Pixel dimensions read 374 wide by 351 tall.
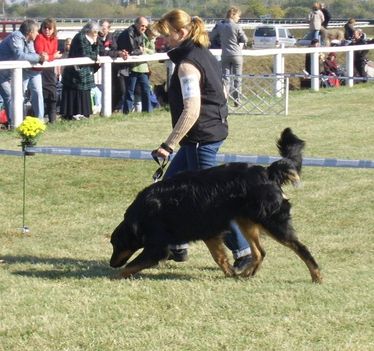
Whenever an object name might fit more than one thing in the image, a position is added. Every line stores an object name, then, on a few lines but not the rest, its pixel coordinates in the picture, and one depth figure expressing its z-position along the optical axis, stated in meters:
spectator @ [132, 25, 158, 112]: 18.43
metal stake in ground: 9.21
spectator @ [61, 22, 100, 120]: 17.14
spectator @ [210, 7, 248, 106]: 19.84
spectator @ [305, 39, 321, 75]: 24.82
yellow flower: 8.98
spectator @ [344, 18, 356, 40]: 29.88
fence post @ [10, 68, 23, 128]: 15.42
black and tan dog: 6.95
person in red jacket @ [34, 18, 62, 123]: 16.61
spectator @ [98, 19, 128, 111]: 17.77
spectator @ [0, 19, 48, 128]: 15.59
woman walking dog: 7.06
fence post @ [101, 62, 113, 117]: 17.52
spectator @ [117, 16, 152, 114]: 18.28
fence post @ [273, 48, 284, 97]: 21.75
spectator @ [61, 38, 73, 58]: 20.43
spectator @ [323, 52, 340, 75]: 25.53
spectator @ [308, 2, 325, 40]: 29.31
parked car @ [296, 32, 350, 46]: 28.74
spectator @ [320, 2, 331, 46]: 29.17
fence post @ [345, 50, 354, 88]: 25.56
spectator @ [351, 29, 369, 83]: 26.94
